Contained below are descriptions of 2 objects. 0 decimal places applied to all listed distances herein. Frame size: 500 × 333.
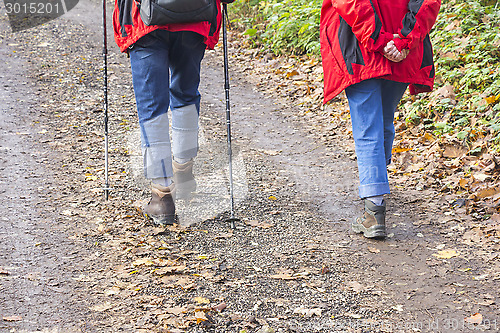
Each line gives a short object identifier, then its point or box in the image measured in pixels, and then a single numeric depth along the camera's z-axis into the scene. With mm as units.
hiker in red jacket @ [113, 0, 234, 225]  7105
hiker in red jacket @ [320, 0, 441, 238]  6852
